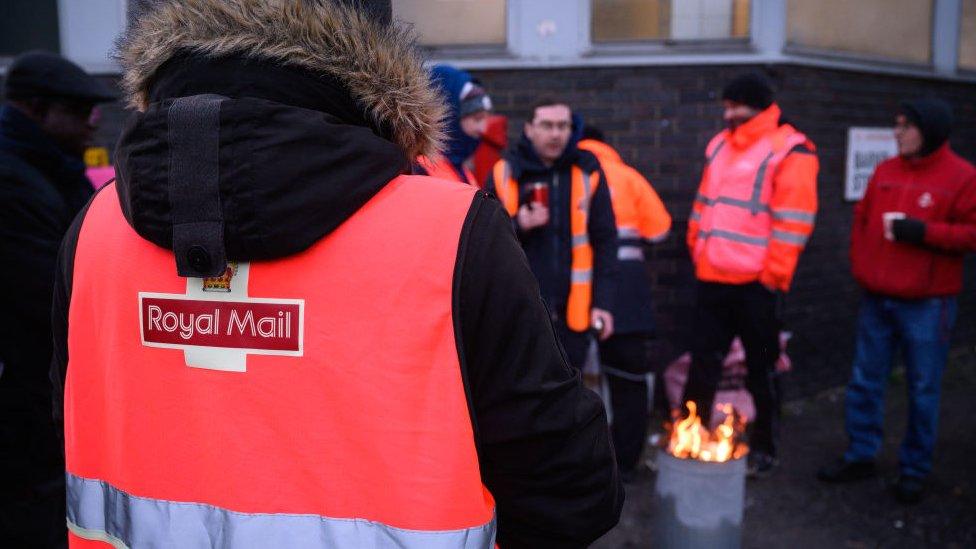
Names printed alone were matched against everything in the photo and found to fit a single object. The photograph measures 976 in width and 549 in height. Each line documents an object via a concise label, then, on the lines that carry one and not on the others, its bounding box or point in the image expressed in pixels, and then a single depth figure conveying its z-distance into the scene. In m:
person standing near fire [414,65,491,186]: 4.00
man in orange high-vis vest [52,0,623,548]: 1.22
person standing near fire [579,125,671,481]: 4.89
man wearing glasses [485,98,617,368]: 4.56
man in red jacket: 4.52
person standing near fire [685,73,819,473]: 4.67
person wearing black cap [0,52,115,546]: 2.68
